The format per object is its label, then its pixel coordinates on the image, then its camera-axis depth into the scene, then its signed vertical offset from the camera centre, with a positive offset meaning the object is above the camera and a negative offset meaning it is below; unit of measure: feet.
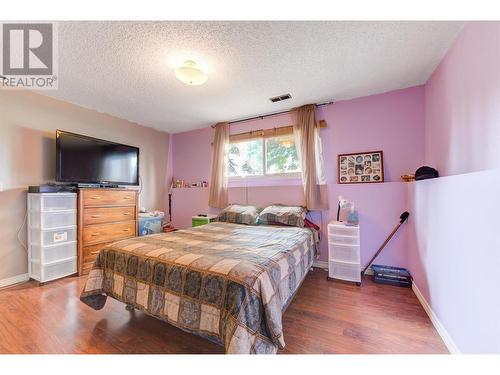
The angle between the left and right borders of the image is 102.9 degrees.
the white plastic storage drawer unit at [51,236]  7.82 -1.98
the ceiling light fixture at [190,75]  5.97 +3.43
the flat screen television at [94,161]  8.71 +1.32
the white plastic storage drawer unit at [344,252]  7.91 -2.67
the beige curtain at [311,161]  9.68 +1.33
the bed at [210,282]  3.65 -2.09
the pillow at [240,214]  9.89 -1.37
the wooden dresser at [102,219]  8.77 -1.53
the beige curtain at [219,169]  12.15 +1.13
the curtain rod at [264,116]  10.05 +4.11
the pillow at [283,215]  9.04 -1.30
